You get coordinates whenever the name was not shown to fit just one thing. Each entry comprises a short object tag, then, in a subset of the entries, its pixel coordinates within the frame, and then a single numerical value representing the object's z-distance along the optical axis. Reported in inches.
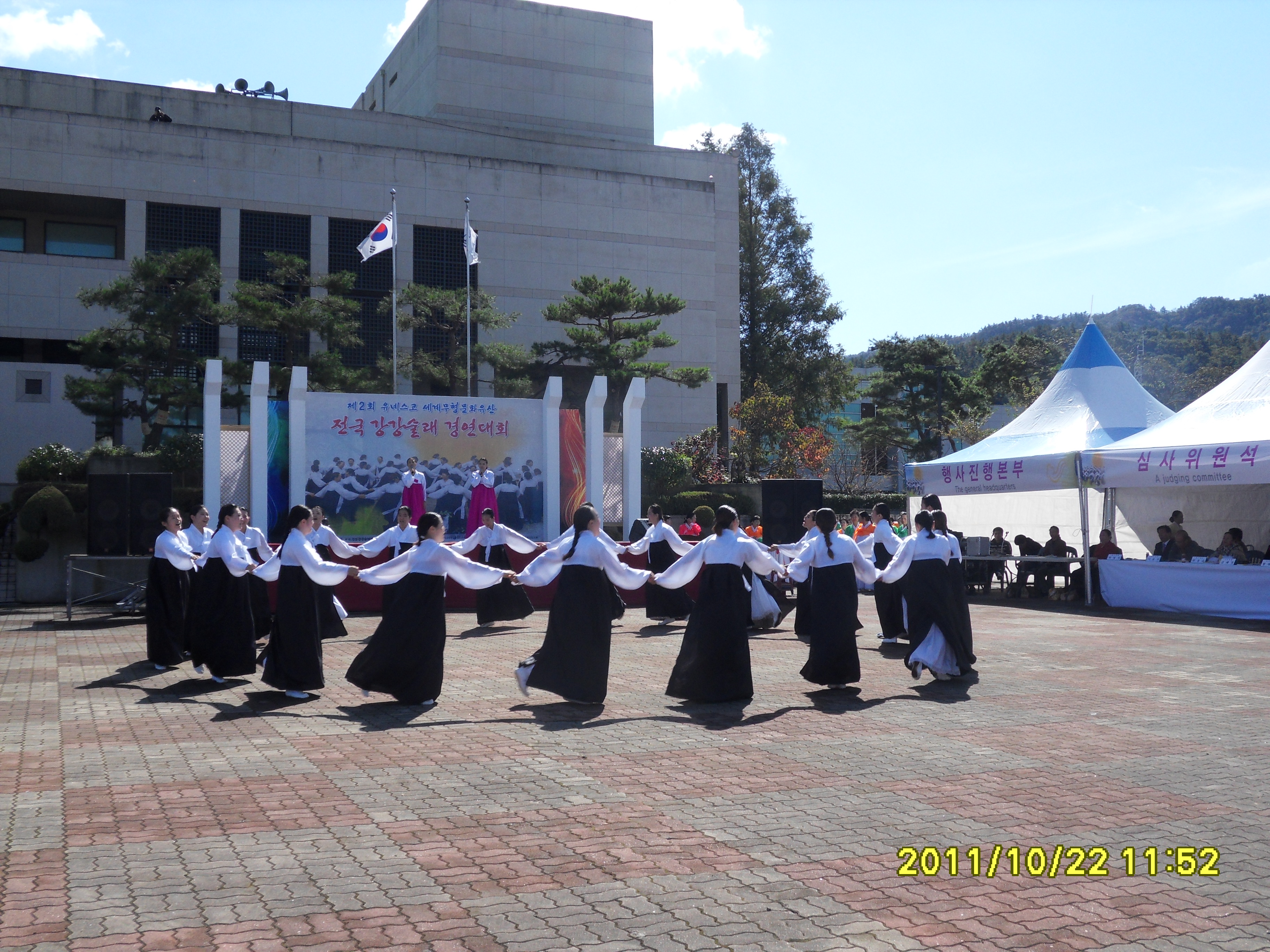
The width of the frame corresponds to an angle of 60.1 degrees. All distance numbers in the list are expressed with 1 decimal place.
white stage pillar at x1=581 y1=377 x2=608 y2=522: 936.9
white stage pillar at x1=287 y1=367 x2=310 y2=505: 854.5
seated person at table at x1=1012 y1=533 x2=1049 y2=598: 823.1
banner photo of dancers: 876.6
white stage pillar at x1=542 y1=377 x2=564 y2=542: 936.3
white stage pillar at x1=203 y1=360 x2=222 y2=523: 812.0
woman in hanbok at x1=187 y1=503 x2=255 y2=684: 413.7
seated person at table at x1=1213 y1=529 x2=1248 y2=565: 676.1
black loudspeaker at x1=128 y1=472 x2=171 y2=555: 695.7
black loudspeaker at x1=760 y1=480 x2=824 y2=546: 748.0
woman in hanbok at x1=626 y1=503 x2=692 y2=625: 637.3
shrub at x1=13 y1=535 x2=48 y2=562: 795.4
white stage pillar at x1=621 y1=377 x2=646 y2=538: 966.4
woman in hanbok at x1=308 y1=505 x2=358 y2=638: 500.4
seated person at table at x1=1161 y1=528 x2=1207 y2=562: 706.2
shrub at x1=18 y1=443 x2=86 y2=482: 932.6
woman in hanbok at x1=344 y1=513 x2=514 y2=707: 363.9
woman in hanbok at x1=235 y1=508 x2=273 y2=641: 532.4
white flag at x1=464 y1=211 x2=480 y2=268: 1146.0
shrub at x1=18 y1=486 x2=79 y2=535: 799.1
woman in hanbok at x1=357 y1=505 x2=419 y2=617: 545.6
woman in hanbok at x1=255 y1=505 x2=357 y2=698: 382.3
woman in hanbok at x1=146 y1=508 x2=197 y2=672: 454.0
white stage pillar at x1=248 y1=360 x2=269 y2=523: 823.7
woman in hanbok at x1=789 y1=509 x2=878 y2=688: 394.0
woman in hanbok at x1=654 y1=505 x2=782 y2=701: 372.2
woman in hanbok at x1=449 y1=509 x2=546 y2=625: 607.8
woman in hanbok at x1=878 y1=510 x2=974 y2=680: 416.5
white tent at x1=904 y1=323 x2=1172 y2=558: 765.9
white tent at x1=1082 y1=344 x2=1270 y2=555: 633.6
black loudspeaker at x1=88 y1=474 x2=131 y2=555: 686.5
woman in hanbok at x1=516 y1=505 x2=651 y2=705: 367.6
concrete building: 1369.3
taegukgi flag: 1073.5
